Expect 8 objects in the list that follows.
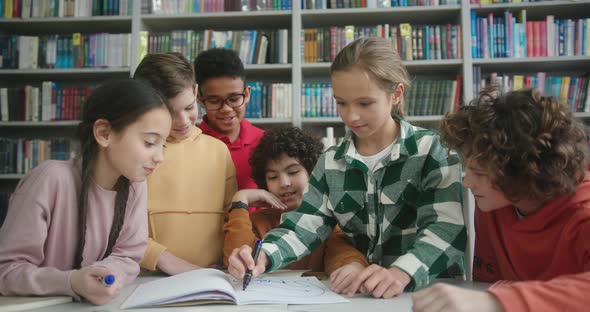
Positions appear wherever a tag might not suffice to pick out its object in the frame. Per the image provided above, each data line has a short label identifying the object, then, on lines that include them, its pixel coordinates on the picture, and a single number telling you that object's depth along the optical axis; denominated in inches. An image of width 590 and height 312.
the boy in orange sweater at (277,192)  50.4
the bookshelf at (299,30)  109.3
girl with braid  35.1
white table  29.4
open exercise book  30.5
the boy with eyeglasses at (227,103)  68.3
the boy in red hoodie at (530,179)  30.8
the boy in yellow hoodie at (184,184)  52.7
